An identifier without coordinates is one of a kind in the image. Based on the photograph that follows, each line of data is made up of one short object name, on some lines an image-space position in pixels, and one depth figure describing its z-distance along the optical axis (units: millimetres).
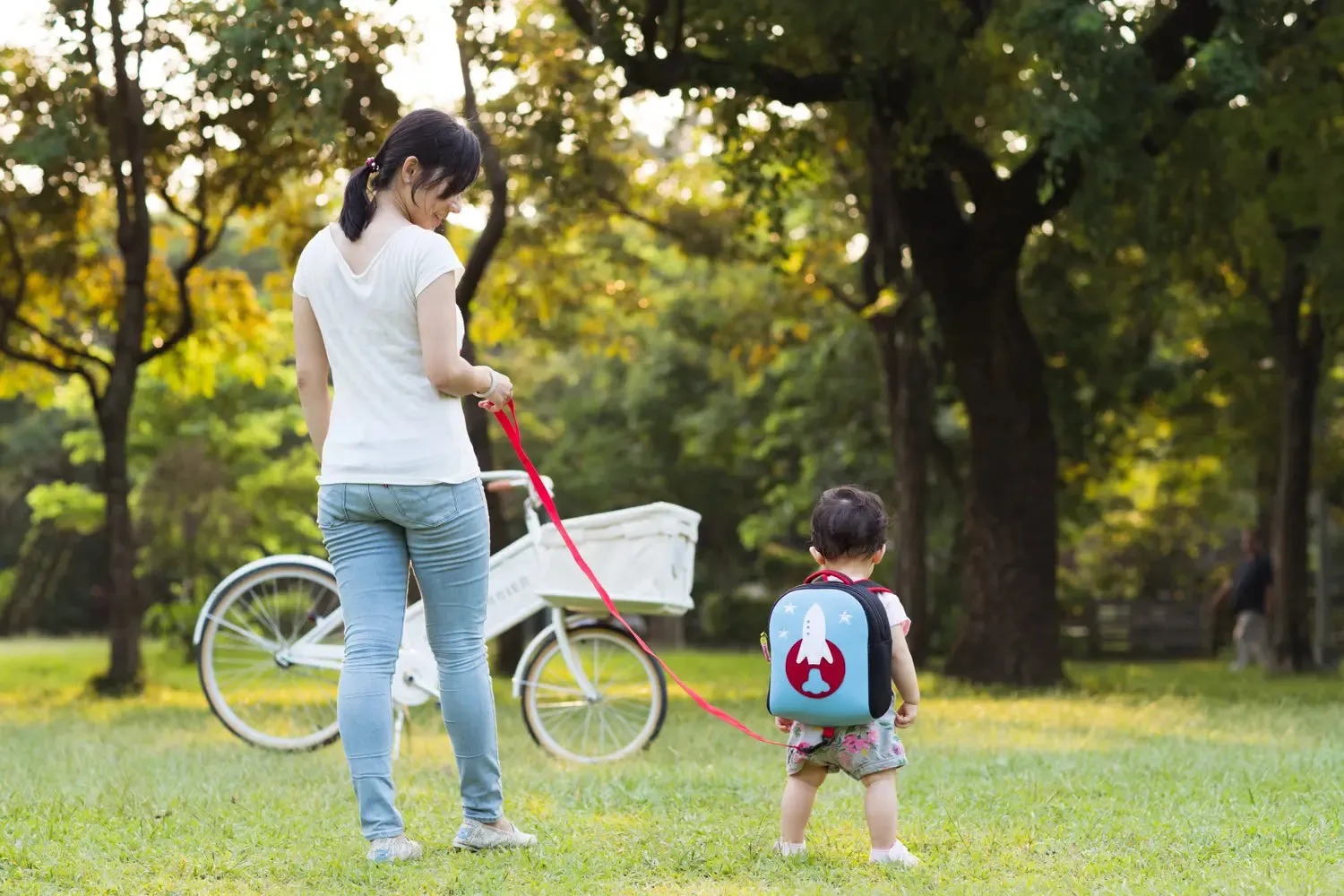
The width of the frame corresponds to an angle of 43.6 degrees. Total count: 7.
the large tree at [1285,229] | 12414
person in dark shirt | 19828
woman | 4668
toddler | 4762
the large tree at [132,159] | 11586
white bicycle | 7609
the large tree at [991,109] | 10984
